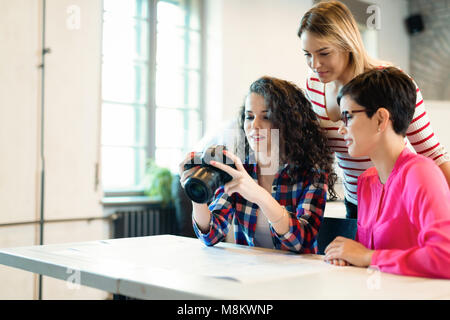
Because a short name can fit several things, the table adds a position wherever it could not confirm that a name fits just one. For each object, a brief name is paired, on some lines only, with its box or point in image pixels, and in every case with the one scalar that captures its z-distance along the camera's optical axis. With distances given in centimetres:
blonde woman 144
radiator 368
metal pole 324
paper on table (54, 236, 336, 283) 102
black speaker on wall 576
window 397
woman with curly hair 141
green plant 389
